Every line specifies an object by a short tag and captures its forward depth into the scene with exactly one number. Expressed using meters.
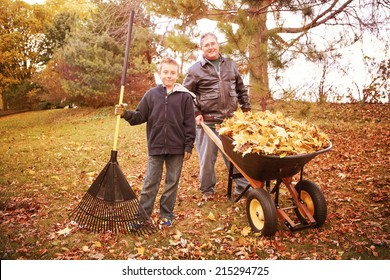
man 3.62
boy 2.97
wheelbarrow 2.66
